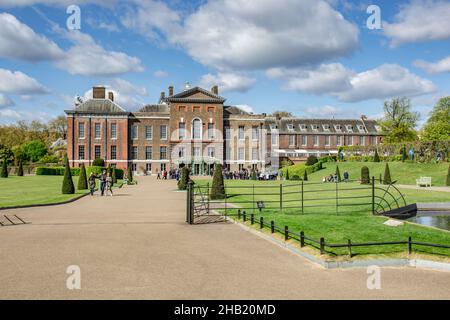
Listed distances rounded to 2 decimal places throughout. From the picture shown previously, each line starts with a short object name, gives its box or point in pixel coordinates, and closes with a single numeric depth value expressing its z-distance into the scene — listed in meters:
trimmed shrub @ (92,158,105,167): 59.47
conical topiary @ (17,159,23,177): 51.28
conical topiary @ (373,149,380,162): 44.72
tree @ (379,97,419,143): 67.44
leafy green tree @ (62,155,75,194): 26.22
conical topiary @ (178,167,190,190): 31.14
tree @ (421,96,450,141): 60.16
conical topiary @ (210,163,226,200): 22.52
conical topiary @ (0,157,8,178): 47.78
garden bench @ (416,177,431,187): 29.28
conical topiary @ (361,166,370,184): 31.42
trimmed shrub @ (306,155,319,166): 51.91
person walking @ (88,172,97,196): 26.09
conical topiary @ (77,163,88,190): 31.34
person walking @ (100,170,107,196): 26.48
